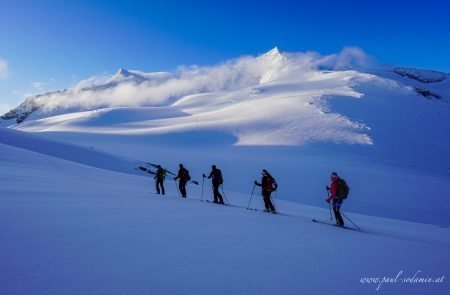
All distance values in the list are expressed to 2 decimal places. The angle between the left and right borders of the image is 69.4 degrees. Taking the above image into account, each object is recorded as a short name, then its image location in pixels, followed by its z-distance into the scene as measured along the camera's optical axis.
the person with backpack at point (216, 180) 14.93
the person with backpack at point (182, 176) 16.28
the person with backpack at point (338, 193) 10.90
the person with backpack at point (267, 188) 13.11
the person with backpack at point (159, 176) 17.14
